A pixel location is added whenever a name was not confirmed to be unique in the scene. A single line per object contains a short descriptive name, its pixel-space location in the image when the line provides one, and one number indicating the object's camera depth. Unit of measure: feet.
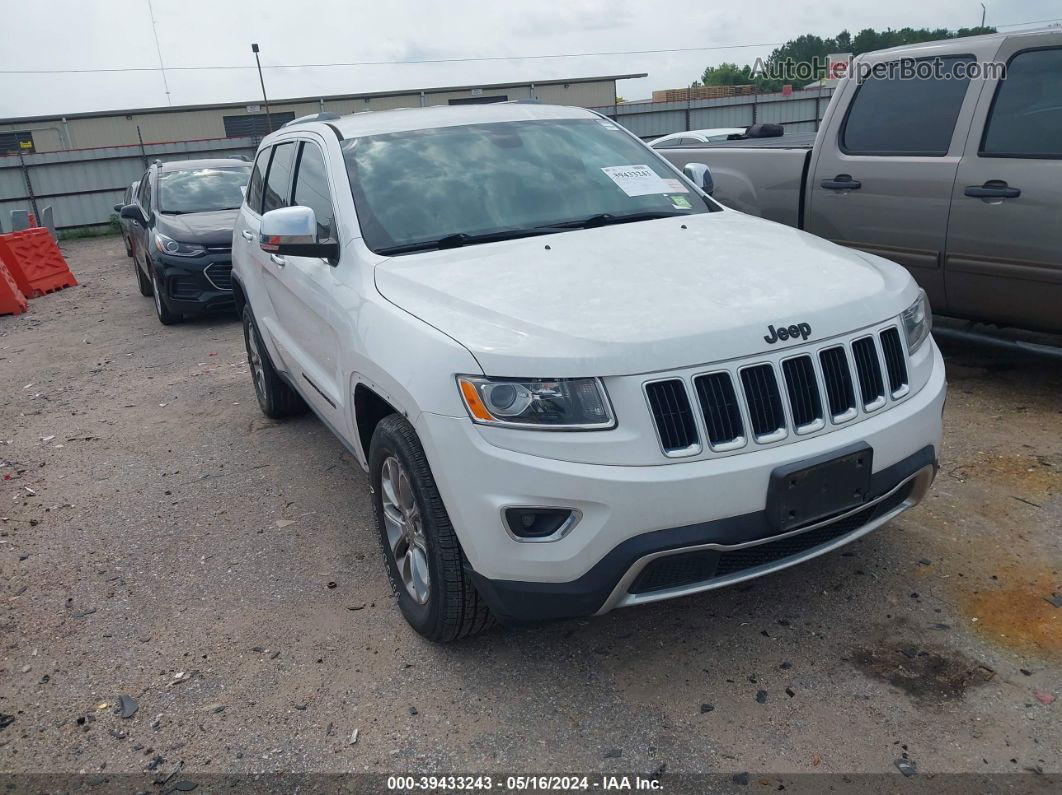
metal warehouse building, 116.37
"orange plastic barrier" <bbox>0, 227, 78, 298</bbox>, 41.14
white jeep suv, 8.17
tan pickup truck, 15.20
